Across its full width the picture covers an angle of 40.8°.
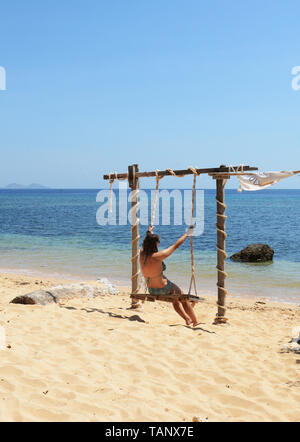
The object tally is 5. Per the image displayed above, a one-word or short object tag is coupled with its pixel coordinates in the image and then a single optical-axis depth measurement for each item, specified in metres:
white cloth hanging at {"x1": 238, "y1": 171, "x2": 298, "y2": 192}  6.70
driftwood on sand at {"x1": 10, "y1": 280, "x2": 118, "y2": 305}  7.64
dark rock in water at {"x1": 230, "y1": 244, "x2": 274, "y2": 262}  17.50
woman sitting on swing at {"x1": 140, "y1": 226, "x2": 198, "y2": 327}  6.75
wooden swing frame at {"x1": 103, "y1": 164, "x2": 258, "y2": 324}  6.95
